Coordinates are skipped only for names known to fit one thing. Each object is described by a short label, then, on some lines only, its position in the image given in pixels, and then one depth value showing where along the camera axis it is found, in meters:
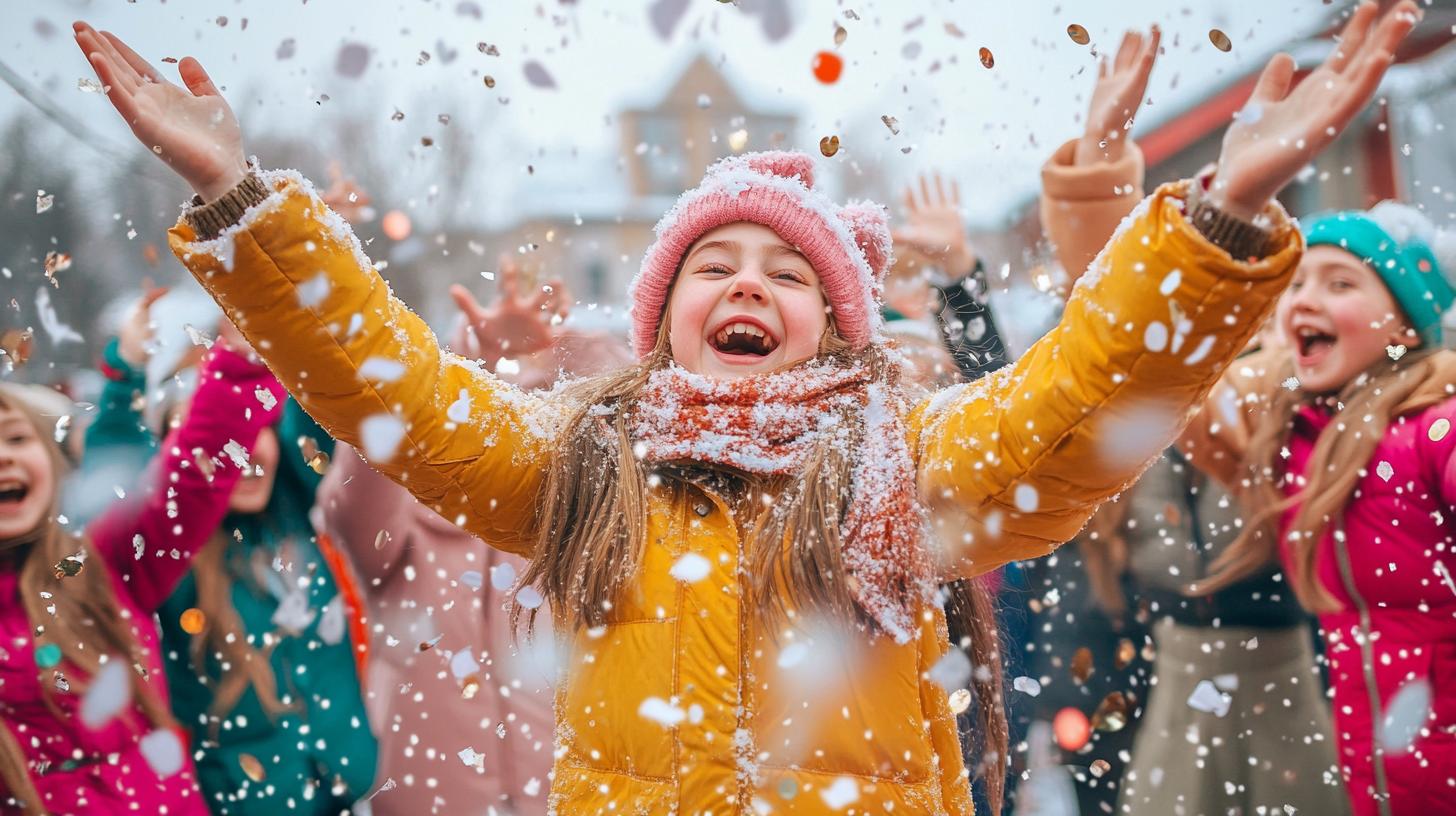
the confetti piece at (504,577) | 2.68
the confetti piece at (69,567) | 3.21
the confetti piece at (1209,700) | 3.41
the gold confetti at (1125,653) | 3.56
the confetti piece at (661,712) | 1.72
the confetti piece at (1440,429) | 3.05
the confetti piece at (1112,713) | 3.55
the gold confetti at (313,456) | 3.17
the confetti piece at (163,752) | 3.16
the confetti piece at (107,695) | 3.12
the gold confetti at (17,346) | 3.27
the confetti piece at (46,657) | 3.11
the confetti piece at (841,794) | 1.72
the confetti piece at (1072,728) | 3.52
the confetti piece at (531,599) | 2.10
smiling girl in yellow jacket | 1.55
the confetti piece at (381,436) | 1.81
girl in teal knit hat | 3.04
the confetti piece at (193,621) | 3.34
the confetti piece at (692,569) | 1.82
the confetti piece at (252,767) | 3.27
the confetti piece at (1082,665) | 3.52
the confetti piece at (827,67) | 2.73
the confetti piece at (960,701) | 2.03
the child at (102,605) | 3.08
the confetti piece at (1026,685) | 2.50
